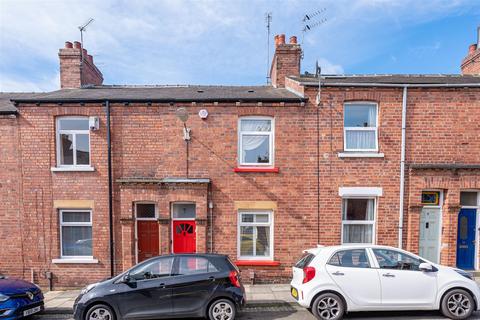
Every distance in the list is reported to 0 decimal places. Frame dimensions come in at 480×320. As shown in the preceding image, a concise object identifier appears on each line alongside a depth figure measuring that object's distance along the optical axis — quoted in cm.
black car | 552
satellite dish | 762
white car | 564
